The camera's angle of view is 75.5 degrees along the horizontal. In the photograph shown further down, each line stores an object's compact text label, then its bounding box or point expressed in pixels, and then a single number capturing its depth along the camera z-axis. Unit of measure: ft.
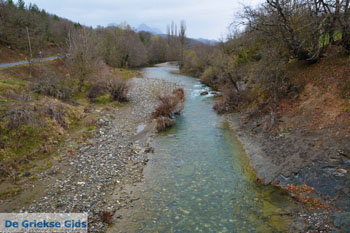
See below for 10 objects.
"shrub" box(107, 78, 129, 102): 85.92
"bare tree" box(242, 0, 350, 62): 48.85
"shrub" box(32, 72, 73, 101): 67.51
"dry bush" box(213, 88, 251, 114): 74.38
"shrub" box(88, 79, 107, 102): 86.71
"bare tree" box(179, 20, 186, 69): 259.39
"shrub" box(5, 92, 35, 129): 43.88
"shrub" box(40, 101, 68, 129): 52.42
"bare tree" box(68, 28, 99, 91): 82.64
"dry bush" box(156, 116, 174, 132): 60.70
